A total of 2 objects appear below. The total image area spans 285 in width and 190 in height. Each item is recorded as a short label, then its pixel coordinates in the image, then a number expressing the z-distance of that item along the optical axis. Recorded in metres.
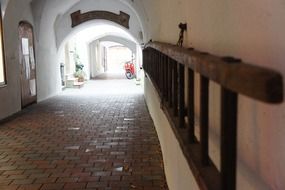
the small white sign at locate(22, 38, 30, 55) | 6.05
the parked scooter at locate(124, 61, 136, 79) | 14.37
